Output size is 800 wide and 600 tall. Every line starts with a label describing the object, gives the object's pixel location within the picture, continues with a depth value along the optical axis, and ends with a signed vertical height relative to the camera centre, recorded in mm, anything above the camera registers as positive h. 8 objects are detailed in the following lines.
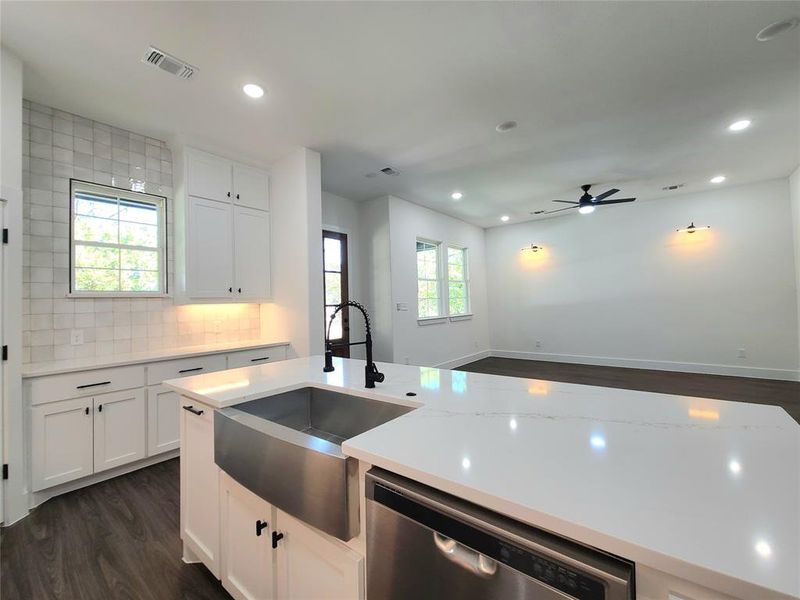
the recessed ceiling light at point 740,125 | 3215 +1710
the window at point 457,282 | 6596 +537
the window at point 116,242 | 2807 +685
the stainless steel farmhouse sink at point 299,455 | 950 -493
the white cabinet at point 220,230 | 3184 +865
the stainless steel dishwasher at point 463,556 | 577 -496
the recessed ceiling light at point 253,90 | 2486 +1697
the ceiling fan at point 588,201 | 4789 +1499
